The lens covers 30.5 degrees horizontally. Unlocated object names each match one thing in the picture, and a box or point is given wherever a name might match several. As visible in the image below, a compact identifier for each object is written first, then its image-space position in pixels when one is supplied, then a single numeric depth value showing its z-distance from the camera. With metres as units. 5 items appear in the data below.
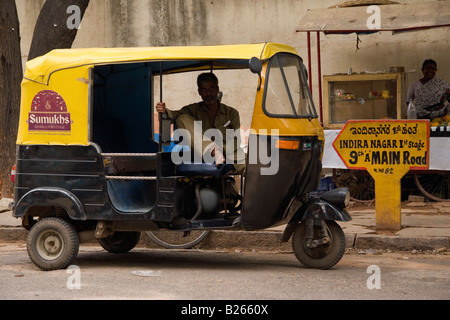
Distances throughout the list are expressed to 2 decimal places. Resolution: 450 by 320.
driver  7.73
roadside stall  11.55
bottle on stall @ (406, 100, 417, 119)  11.83
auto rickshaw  7.24
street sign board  9.09
